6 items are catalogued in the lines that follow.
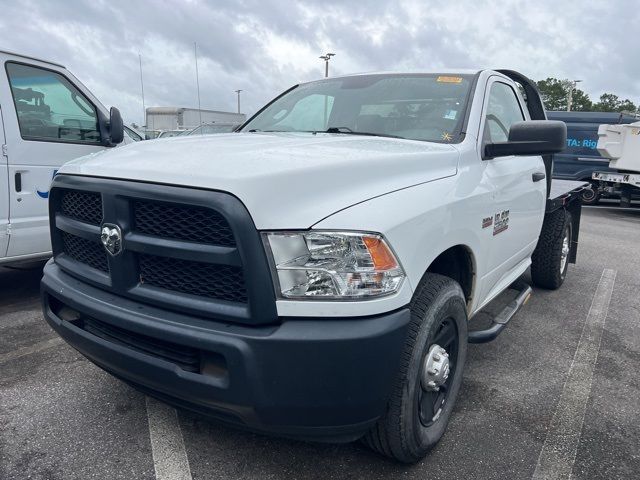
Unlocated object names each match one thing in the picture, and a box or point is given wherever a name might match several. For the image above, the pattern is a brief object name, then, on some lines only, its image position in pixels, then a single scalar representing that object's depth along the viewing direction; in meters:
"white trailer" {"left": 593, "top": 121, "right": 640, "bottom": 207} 11.55
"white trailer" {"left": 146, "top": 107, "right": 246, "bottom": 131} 22.25
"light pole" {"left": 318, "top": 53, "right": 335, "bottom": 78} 28.45
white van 4.02
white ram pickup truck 1.78
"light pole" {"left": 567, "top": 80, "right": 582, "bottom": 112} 43.54
